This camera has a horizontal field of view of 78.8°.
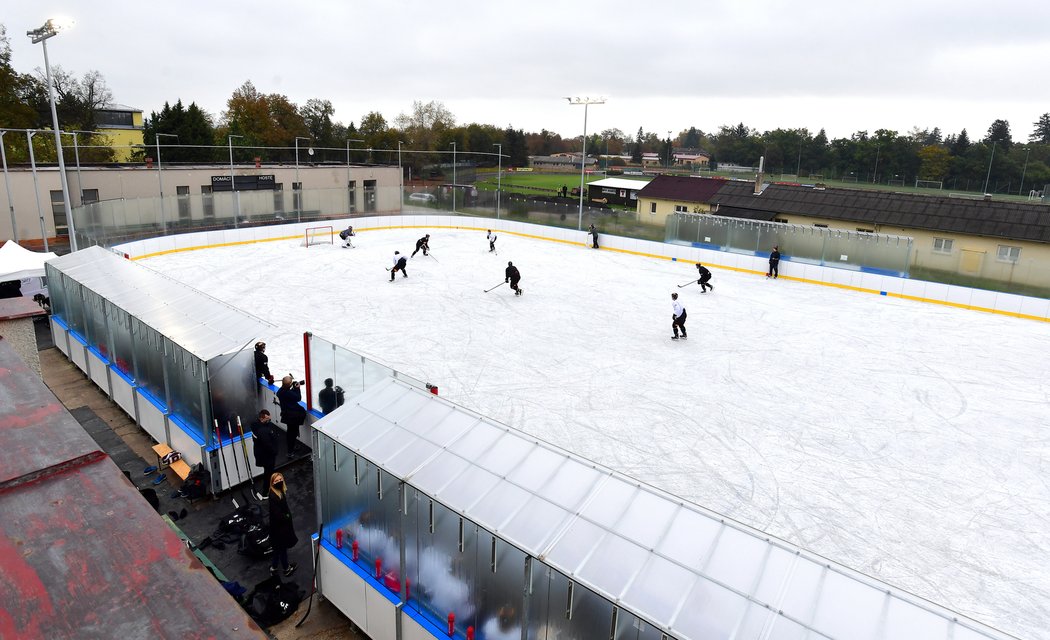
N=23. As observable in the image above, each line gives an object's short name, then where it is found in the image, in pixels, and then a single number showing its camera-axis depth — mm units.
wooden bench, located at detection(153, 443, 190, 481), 8586
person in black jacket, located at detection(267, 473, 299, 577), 6533
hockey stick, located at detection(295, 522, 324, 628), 6349
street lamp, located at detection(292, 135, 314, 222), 30672
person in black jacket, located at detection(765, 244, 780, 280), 23438
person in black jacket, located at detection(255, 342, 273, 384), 8891
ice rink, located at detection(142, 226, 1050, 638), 8117
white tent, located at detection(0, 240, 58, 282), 14875
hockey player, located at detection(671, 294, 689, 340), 15281
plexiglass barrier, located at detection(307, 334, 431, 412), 8023
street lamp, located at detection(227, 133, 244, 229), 28297
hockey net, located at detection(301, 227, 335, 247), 27831
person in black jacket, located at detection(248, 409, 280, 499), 8062
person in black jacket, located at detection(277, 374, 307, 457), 8836
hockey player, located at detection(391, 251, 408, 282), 20594
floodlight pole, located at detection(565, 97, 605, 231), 29986
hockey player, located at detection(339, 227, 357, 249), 26578
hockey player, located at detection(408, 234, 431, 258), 23202
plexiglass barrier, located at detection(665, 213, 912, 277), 22469
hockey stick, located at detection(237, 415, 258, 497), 8586
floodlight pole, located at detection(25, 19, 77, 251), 16766
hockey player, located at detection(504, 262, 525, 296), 18875
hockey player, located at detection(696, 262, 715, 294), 20234
